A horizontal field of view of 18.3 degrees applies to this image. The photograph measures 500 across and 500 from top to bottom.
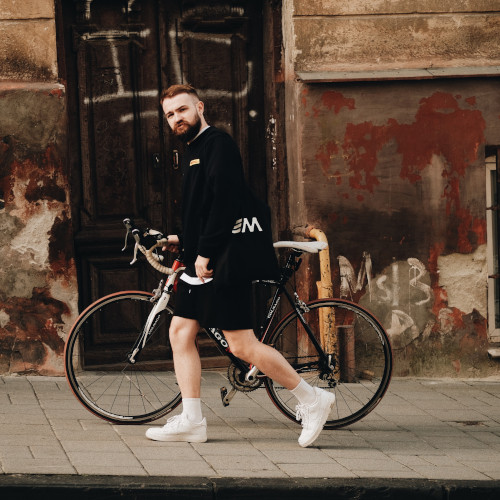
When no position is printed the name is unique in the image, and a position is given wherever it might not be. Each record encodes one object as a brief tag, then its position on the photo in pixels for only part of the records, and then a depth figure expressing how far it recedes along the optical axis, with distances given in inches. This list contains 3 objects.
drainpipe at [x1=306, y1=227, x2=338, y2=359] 397.1
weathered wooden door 466.1
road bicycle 352.5
